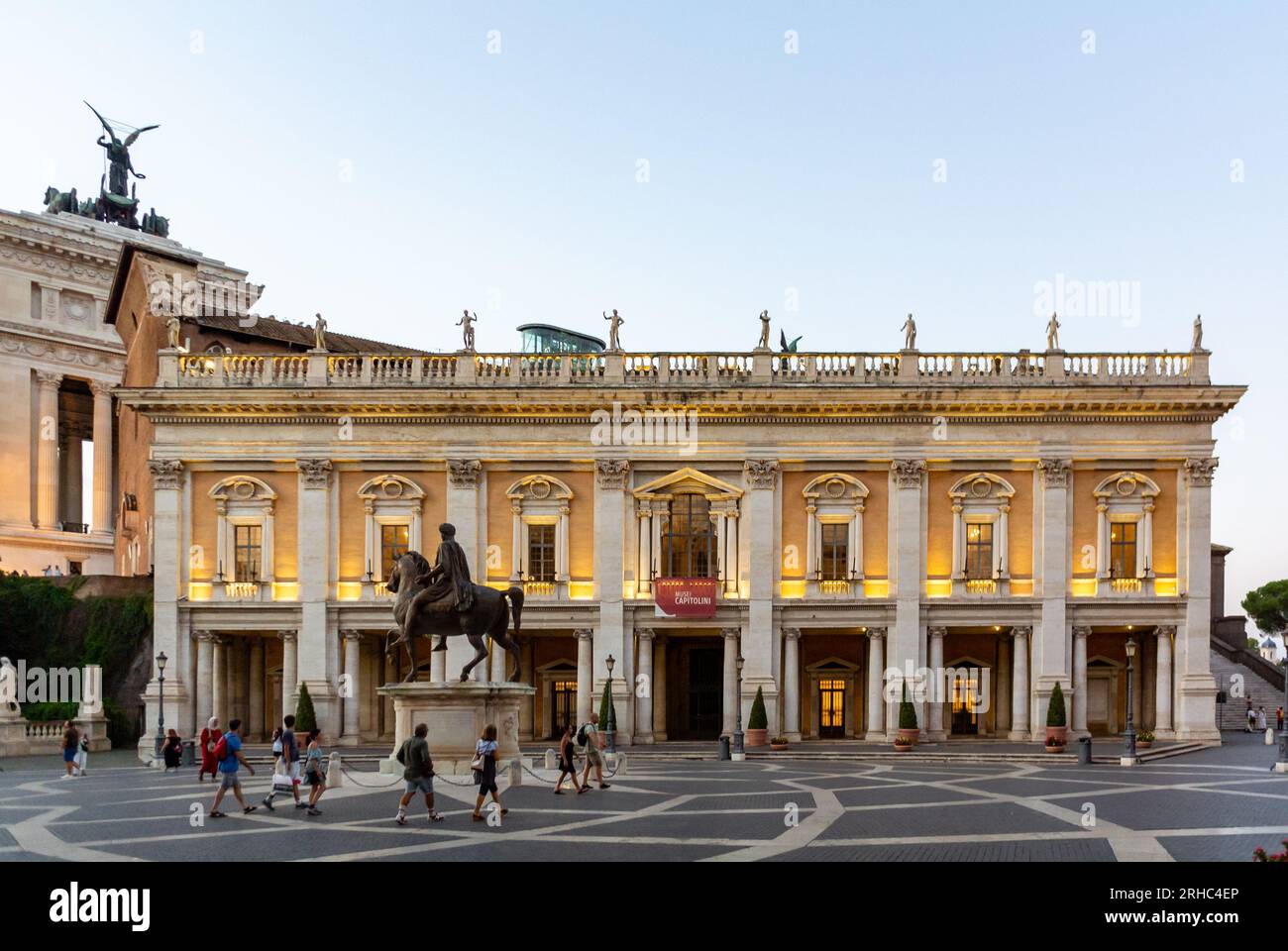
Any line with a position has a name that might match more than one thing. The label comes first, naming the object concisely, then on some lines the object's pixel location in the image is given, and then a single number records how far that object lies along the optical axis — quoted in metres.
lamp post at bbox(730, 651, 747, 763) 40.52
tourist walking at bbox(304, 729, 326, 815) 22.45
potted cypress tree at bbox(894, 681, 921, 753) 42.85
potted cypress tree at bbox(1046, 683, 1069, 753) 41.25
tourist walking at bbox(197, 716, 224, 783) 27.39
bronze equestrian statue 27.89
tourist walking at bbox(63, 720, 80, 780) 33.19
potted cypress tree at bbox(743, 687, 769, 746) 43.66
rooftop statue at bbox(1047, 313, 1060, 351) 46.50
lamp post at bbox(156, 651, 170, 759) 38.69
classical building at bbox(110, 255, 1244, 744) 45.84
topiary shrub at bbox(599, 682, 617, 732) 43.59
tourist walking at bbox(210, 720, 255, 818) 22.55
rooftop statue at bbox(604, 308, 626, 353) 47.03
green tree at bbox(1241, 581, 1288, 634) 104.19
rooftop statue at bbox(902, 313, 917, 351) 46.91
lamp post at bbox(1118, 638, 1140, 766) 37.00
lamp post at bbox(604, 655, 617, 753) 41.56
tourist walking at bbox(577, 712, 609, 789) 27.33
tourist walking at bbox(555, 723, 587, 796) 25.84
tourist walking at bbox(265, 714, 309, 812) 23.97
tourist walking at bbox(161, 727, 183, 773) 35.47
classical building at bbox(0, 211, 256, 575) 72.25
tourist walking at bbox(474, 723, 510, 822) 21.12
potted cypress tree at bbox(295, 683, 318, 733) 42.69
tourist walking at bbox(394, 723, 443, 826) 20.95
